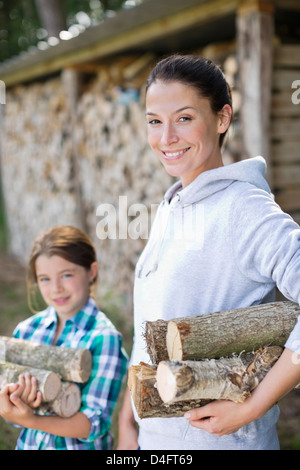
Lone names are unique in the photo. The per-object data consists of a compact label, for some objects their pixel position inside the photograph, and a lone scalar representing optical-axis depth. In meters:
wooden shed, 3.28
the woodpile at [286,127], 3.35
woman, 1.33
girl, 1.86
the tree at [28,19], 15.41
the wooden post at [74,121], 5.65
